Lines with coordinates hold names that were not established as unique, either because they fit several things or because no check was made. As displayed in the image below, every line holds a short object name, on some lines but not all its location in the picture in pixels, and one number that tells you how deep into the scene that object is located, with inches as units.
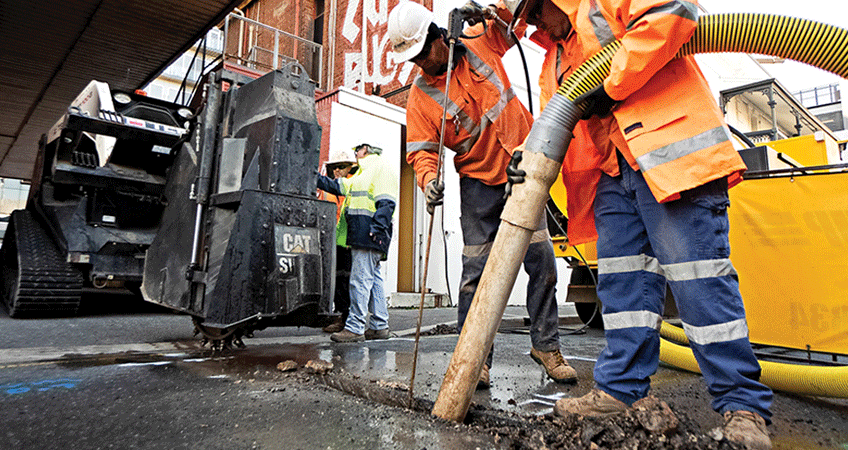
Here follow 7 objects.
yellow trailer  97.9
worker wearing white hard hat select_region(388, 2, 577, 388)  99.0
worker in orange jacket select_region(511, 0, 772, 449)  61.7
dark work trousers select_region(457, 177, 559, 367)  100.3
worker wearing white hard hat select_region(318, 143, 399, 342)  169.0
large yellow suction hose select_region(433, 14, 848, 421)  62.2
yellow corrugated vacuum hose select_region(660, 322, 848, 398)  79.0
